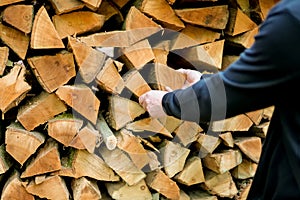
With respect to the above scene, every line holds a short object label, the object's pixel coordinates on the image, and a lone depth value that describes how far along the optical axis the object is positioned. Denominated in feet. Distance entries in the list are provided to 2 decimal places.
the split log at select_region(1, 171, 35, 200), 6.80
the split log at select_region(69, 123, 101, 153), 6.69
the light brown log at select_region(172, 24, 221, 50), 6.97
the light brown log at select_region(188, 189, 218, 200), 7.60
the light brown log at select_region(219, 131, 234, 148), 7.37
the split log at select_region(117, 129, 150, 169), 6.84
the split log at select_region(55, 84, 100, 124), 6.54
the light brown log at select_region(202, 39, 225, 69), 7.05
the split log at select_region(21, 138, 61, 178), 6.70
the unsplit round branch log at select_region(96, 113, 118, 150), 6.75
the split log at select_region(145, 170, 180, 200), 7.17
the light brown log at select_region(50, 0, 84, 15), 6.40
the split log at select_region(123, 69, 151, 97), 6.73
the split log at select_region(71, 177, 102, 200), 6.89
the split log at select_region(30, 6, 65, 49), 6.35
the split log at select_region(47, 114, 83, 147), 6.63
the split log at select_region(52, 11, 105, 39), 6.50
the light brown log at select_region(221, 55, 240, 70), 7.29
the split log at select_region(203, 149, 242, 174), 7.40
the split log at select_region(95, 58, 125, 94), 6.59
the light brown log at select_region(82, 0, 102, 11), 6.41
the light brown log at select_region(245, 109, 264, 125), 7.42
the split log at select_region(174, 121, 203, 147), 7.17
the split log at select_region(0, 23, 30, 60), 6.48
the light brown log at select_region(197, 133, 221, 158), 7.33
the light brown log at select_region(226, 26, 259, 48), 7.15
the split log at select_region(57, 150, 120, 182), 6.84
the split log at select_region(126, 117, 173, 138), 6.90
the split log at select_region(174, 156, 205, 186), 7.32
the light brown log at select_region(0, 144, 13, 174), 6.73
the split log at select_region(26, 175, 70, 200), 6.84
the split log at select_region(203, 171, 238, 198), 7.57
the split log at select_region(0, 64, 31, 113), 6.42
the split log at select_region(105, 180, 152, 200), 7.14
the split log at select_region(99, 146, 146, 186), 6.94
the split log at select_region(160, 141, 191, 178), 7.17
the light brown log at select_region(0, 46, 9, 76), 6.45
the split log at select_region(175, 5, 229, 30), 6.81
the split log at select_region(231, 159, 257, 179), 7.71
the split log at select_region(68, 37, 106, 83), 6.48
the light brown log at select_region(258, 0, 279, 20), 7.11
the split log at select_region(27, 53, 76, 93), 6.46
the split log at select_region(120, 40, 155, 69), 6.65
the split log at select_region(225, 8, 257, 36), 7.05
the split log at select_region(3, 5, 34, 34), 6.34
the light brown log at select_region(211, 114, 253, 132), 7.32
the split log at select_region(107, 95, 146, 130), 6.77
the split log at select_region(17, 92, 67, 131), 6.57
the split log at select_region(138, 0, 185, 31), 6.66
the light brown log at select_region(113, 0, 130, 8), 6.75
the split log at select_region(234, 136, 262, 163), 7.49
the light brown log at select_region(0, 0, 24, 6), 6.31
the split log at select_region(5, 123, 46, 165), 6.62
